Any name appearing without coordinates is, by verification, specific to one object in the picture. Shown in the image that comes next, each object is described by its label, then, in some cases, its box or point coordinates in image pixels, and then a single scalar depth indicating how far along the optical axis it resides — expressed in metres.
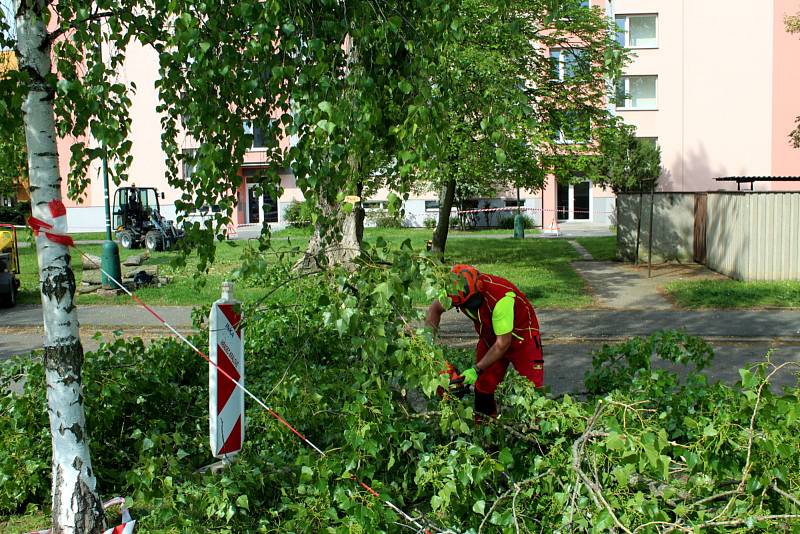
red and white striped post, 4.36
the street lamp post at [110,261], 14.97
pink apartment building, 38.66
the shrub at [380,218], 37.62
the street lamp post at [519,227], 30.19
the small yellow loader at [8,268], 14.09
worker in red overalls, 5.32
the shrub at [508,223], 37.92
